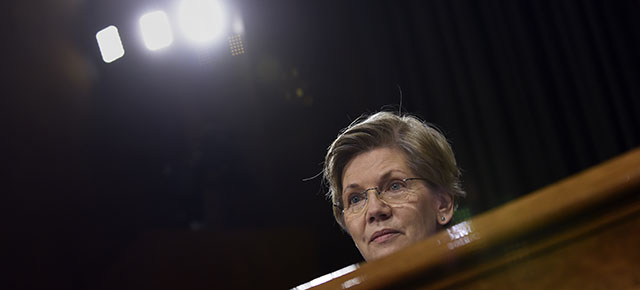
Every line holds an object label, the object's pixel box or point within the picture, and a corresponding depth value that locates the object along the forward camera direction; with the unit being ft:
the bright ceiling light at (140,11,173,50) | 9.73
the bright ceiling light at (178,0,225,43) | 9.59
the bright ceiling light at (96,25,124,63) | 10.03
